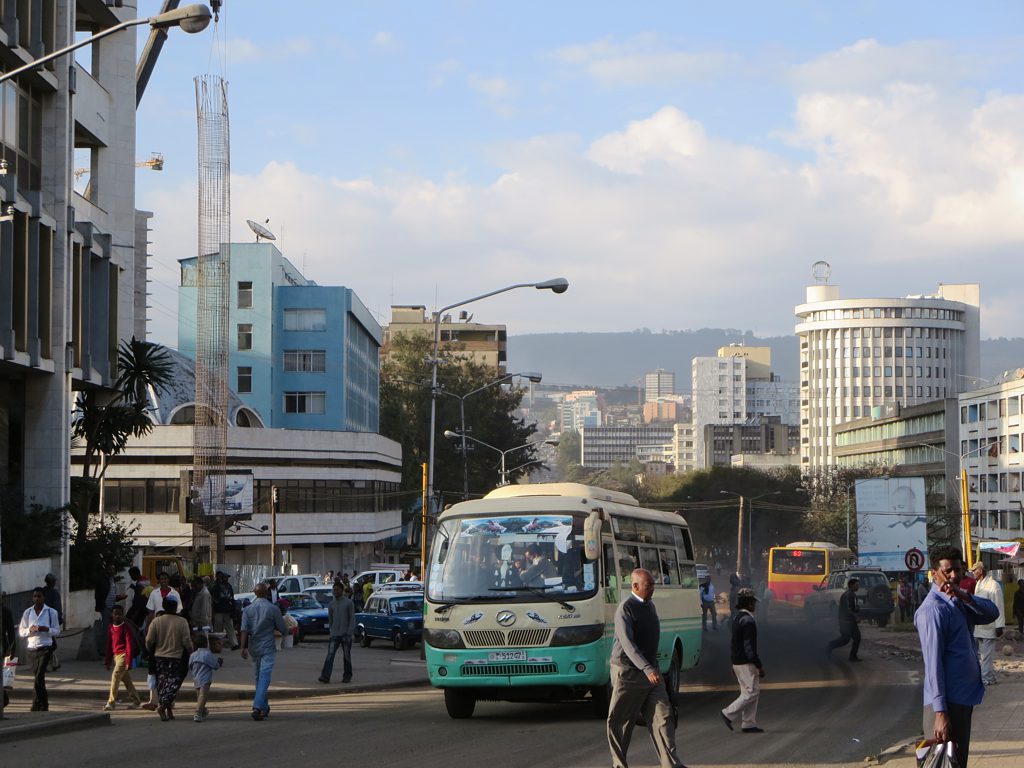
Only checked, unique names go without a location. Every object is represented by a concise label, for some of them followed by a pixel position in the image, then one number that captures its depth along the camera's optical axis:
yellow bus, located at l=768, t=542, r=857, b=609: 56.28
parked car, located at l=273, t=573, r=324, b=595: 43.36
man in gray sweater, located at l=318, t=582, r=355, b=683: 22.34
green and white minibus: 16.45
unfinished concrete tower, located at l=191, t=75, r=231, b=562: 61.19
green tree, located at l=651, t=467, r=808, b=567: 123.38
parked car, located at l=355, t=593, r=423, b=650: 33.59
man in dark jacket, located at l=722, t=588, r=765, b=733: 15.20
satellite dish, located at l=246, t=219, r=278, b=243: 99.35
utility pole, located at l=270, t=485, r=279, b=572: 62.53
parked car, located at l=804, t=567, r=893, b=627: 44.41
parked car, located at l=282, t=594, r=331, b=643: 37.56
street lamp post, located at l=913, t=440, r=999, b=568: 51.78
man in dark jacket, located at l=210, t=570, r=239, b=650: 30.44
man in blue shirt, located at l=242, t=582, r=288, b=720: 17.25
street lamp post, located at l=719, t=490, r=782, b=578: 117.79
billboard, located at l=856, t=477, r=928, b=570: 52.00
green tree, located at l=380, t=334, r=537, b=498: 97.12
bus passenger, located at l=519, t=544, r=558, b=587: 16.84
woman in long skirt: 16.95
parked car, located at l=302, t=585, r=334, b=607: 39.12
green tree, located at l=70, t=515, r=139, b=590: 33.22
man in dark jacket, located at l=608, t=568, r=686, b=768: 11.69
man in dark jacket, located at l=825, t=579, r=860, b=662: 27.14
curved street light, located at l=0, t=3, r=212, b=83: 17.00
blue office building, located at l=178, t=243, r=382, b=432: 88.19
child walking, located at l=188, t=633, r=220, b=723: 17.03
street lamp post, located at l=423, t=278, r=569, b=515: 37.59
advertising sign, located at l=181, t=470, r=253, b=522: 61.62
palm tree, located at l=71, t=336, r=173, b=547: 34.41
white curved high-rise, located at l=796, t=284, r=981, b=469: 195.75
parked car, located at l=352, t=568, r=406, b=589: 47.62
